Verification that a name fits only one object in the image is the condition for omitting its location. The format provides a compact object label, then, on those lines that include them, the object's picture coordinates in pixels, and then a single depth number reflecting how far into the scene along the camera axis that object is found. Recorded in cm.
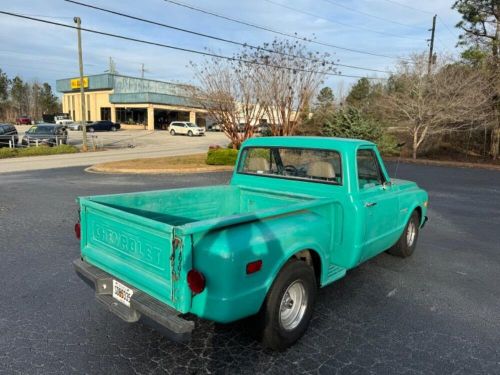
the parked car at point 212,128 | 5886
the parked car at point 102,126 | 4688
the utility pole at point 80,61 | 2155
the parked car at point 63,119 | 5422
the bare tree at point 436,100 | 1992
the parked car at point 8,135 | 2334
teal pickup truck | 245
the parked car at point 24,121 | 6542
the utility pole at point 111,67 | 6492
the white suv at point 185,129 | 4462
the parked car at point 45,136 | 2465
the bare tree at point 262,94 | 1884
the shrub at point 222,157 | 1595
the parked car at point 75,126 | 5081
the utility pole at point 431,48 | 2131
